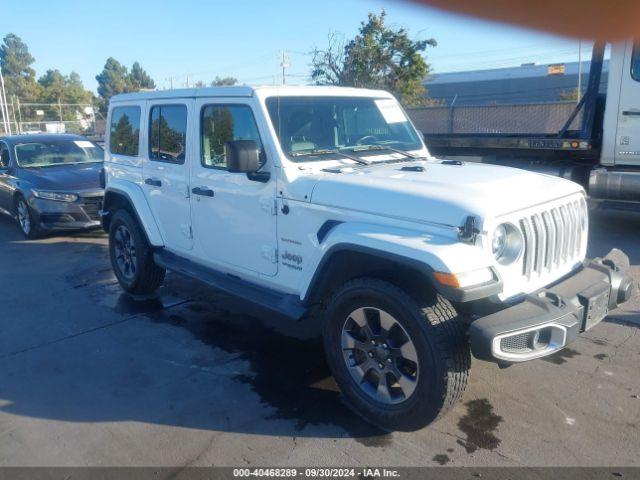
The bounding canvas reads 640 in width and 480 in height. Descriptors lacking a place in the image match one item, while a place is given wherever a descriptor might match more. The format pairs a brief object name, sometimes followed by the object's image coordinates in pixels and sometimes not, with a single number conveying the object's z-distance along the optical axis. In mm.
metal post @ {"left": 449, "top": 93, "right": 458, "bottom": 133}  13062
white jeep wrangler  3000
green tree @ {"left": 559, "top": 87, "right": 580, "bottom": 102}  32003
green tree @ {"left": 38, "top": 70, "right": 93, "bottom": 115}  54419
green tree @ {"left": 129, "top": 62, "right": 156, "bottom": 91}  92225
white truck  7926
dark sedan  8484
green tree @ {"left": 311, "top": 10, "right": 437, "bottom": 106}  19438
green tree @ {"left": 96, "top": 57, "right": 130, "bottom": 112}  94312
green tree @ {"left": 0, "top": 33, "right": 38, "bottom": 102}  66681
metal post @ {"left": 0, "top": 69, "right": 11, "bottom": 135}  31698
